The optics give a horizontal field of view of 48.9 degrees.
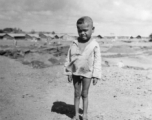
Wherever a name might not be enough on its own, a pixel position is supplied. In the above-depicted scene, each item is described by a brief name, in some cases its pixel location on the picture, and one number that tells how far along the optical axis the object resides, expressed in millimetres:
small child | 2434
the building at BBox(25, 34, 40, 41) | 56625
